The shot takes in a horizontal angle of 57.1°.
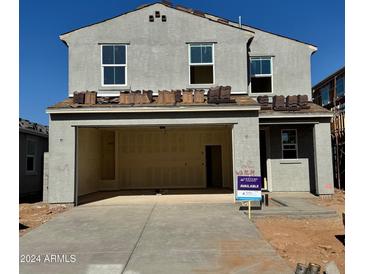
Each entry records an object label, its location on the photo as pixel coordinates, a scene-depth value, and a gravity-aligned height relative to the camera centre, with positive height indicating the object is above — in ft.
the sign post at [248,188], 32.83 -3.17
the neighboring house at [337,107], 56.90 +9.57
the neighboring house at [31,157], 51.90 +0.25
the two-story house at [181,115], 39.11 +5.04
